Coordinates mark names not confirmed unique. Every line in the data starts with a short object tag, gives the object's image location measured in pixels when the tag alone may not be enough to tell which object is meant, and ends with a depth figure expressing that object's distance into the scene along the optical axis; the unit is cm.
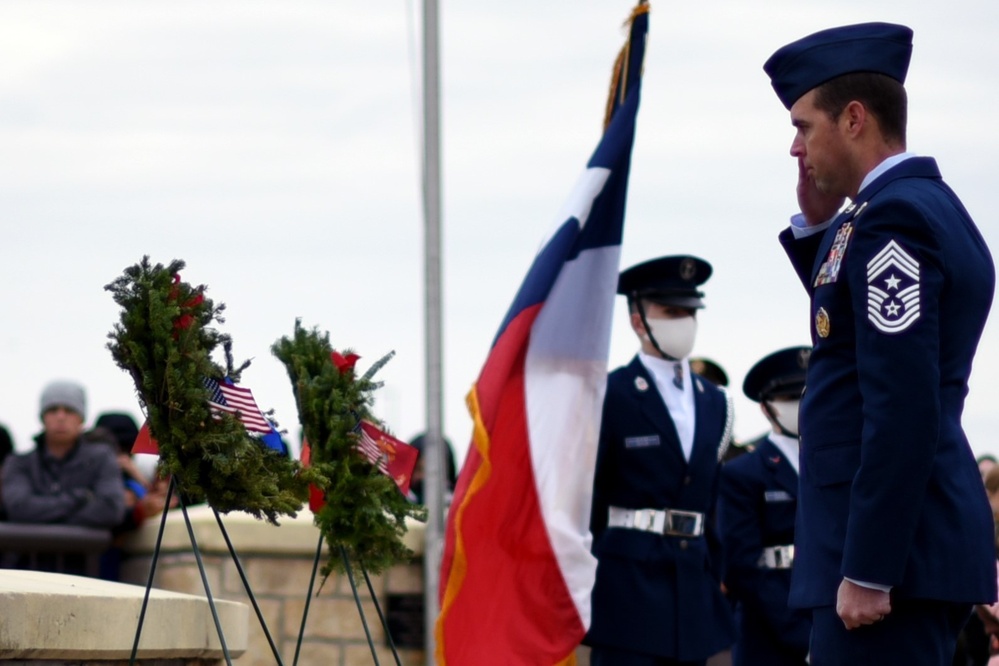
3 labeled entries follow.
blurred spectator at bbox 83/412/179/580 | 1576
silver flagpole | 1628
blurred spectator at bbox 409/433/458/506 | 1891
